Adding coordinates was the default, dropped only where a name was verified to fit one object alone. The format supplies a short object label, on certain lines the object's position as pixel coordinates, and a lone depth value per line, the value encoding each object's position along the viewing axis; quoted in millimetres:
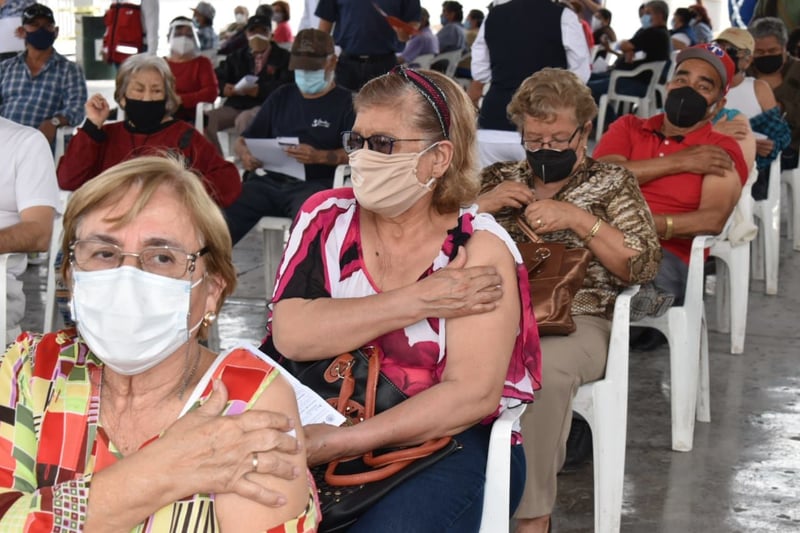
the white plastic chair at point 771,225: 6184
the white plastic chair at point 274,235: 5566
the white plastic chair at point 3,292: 3166
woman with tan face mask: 2367
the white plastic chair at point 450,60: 13195
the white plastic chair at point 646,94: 11547
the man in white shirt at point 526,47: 6395
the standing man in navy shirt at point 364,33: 7945
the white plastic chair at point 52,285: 4117
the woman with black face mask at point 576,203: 3432
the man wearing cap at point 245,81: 9969
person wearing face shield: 9375
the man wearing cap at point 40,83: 6930
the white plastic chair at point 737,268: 5023
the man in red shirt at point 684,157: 4227
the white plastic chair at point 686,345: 4039
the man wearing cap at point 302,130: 5637
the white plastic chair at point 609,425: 3301
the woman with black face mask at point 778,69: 6910
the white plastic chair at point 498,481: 2424
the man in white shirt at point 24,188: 3664
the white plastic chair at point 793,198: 7035
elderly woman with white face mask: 1678
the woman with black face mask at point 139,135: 4941
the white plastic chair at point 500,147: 4871
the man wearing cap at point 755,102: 6078
